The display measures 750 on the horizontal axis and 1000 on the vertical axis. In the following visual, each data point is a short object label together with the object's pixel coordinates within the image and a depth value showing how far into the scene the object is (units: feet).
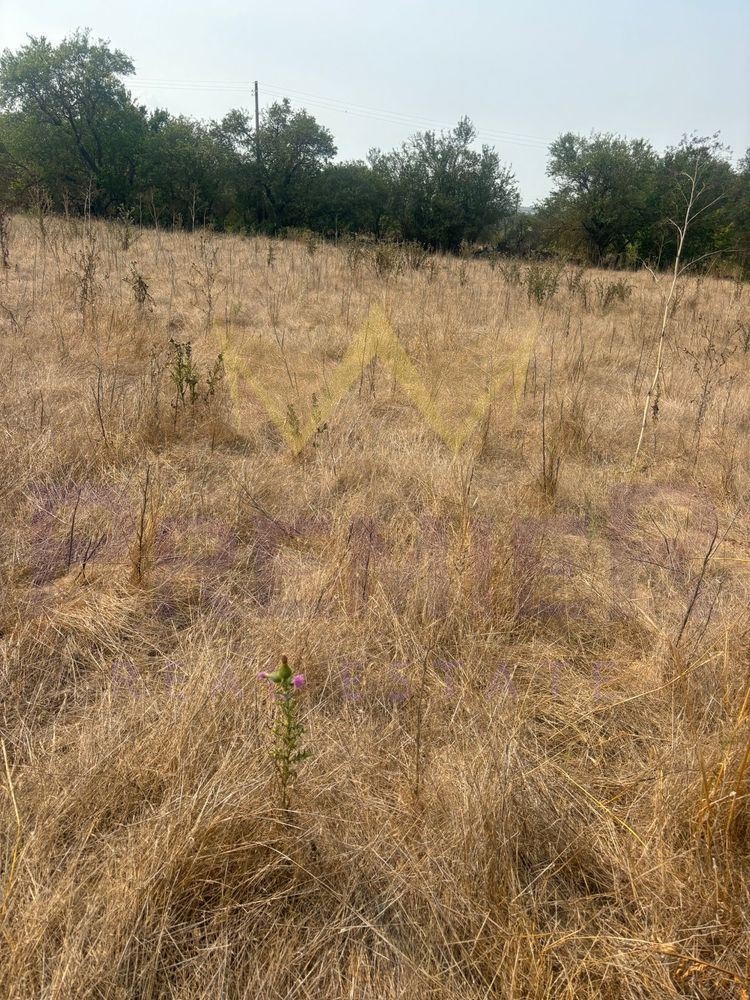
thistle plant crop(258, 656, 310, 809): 3.67
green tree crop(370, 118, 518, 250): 58.54
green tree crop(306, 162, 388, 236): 59.98
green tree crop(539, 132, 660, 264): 58.03
